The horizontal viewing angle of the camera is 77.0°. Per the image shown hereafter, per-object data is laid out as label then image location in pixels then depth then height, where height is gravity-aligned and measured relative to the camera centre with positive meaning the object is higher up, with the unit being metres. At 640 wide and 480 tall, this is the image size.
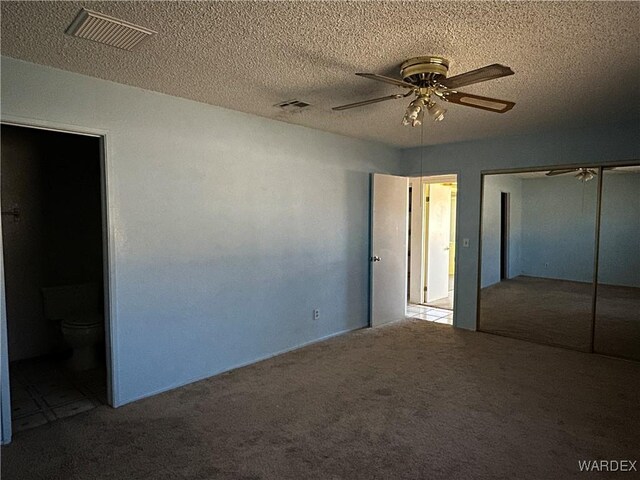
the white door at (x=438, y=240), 6.44 -0.33
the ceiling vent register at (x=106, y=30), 1.89 +0.95
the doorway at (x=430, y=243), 6.34 -0.36
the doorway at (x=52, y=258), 3.63 -0.39
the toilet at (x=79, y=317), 3.55 -0.90
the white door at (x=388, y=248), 5.03 -0.36
